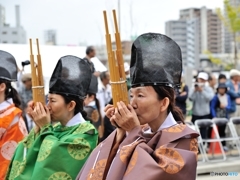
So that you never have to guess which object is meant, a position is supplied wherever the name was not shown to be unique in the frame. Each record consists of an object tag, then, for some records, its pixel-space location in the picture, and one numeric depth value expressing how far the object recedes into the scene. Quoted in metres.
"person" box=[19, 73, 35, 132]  7.18
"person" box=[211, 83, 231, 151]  9.00
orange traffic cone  8.56
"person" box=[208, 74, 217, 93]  10.39
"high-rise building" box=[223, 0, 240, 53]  66.21
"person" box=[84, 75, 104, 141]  5.75
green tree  20.77
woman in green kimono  3.17
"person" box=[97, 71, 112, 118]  7.85
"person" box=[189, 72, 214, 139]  8.95
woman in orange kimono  3.89
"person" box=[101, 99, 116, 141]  6.72
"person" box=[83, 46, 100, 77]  8.14
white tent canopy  8.43
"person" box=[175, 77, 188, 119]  8.57
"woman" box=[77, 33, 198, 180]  2.29
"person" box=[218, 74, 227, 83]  9.59
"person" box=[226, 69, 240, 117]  9.10
